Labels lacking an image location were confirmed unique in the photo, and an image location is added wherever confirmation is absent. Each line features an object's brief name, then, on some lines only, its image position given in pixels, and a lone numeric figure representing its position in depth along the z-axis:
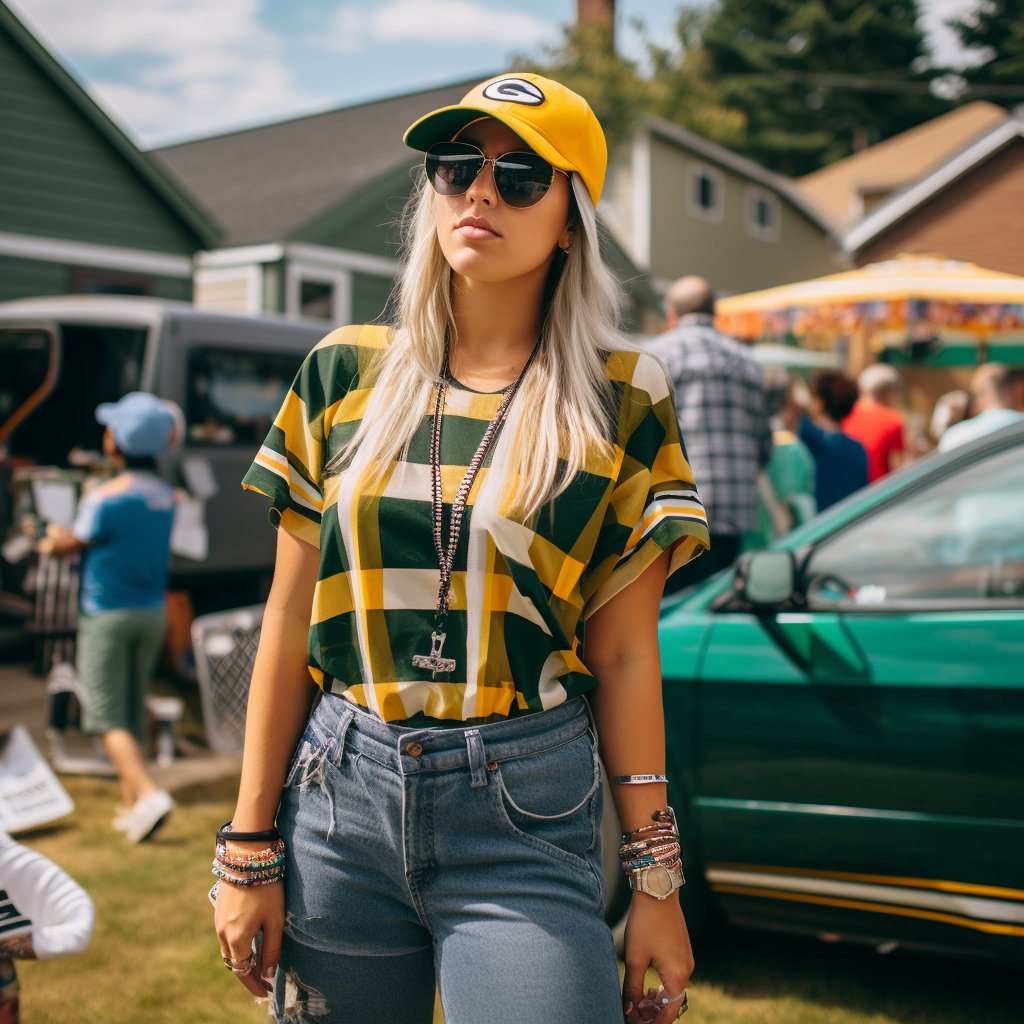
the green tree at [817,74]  40.62
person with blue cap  4.51
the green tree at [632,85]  30.27
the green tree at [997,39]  30.53
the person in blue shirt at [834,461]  5.54
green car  2.61
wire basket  5.15
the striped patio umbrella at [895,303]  8.47
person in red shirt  6.54
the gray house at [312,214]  14.32
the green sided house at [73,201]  11.55
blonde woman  1.35
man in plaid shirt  4.42
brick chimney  33.06
